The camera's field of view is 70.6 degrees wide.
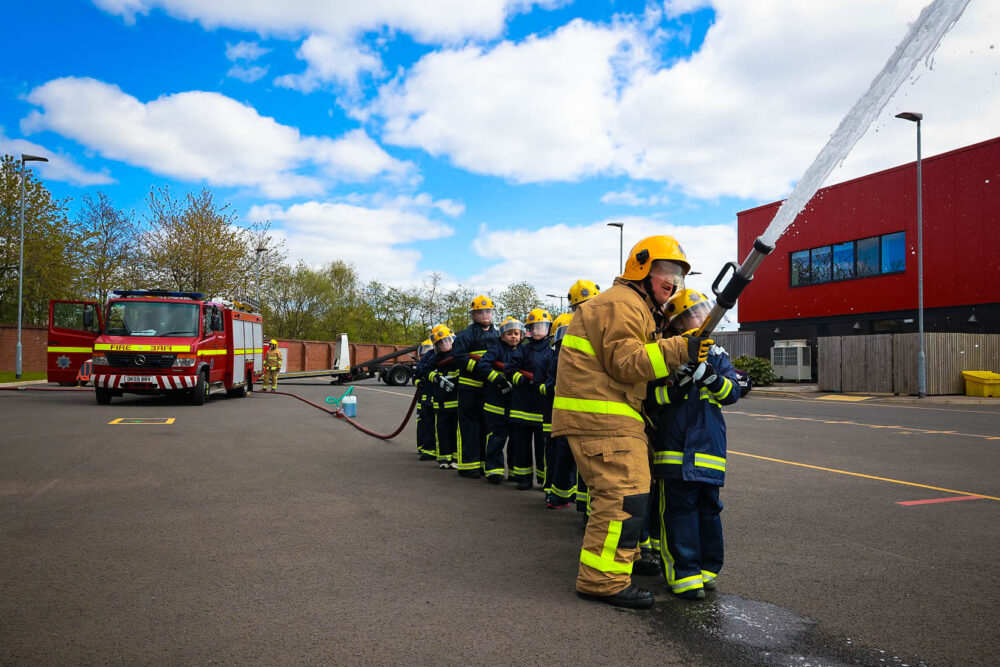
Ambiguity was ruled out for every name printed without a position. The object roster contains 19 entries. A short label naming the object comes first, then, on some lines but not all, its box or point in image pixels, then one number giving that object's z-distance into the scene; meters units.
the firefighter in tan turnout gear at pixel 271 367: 25.33
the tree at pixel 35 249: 33.03
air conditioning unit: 31.59
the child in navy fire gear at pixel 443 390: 8.59
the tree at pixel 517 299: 63.38
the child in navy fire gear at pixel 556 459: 6.31
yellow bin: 22.26
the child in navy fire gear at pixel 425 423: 9.40
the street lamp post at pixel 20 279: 25.58
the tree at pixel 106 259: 36.91
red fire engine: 16.09
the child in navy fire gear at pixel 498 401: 7.44
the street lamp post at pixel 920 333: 21.65
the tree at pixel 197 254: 38.09
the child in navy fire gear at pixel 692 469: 4.02
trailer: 30.27
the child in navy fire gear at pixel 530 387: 7.09
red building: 24.81
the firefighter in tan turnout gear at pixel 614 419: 3.87
